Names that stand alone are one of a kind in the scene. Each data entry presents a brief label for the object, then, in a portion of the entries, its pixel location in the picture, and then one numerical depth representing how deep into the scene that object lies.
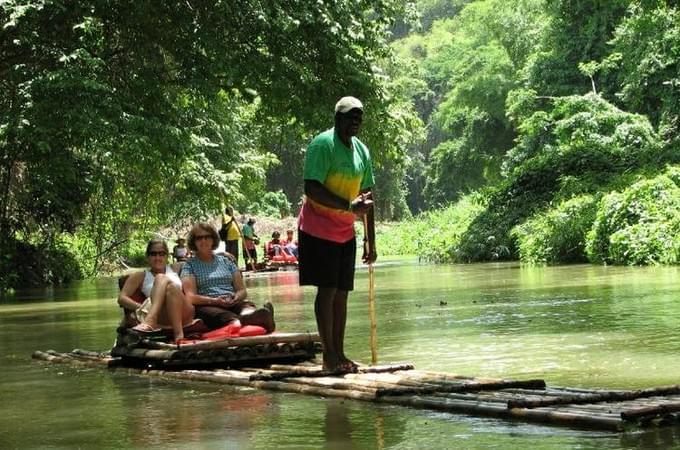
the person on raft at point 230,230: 30.73
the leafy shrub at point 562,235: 30.30
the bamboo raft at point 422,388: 6.77
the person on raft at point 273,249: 37.84
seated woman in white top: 10.93
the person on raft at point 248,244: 36.19
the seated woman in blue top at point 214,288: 11.09
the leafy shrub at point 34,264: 33.69
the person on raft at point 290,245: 38.59
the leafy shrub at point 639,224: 26.39
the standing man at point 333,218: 9.55
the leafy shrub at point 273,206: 73.12
